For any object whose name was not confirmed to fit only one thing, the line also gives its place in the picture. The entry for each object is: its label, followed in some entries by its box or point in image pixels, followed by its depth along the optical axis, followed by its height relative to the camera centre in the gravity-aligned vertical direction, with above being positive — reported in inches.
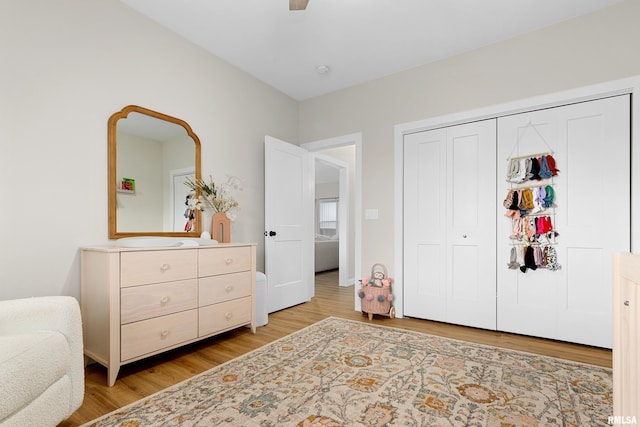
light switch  138.1 -0.1
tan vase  116.5 -5.5
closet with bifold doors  97.6 -1.8
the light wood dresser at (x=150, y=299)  75.0 -22.8
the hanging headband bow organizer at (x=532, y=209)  104.5 +1.9
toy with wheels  126.6 -32.1
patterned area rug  60.9 -38.9
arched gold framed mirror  92.5 +12.8
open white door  138.2 -5.0
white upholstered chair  43.3 -22.0
